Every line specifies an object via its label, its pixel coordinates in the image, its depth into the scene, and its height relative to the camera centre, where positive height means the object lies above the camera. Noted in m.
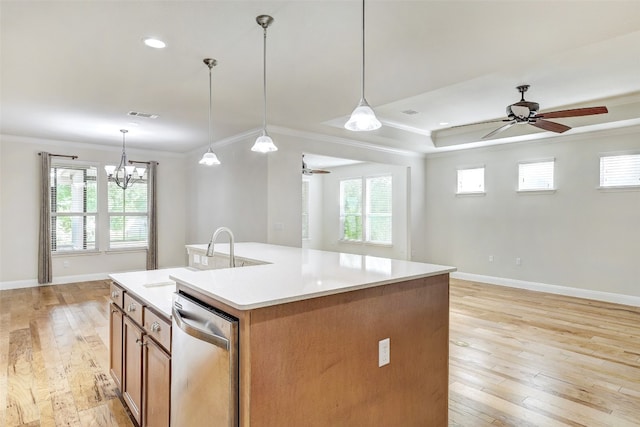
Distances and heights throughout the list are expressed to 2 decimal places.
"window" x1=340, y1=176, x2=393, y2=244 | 8.34 +0.01
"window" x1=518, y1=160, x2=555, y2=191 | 5.99 +0.59
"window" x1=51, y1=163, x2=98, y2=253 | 6.53 +0.03
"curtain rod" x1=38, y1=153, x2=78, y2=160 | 6.38 +0.95
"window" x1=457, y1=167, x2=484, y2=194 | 6.90 +0.57
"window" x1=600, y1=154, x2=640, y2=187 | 5.14 +0.58
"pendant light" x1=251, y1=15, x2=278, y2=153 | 2.82 +0.53
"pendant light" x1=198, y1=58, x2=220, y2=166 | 3.52 +0.49
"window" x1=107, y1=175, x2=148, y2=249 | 7.10 -0.13
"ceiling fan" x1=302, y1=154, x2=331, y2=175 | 7.26 +0.77
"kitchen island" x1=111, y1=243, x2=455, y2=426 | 1.33 -0.56
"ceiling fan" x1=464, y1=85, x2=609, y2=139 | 3.62 +1.01
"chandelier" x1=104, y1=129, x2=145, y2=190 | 5.62 +0.63
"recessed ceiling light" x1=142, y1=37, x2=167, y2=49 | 2.61 +1.22
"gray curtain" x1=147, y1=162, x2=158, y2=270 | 7.39 -0.27
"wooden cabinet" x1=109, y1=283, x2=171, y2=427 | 1.80 -0.85
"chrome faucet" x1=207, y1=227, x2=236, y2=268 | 2.36 -0.26
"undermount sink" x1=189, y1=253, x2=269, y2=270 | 2.81 -0.47
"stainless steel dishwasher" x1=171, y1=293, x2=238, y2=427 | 1.33 -0.62
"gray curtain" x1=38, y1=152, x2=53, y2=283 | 6.23 -0.28
